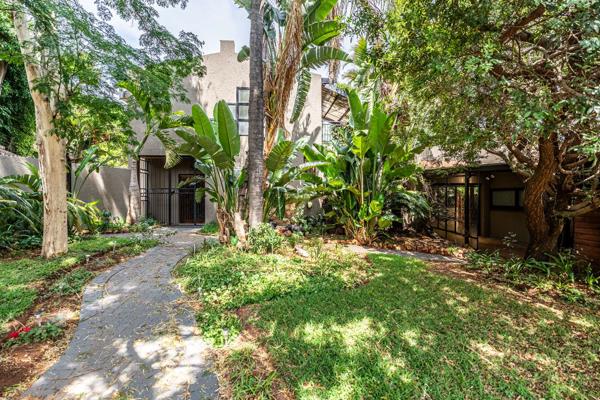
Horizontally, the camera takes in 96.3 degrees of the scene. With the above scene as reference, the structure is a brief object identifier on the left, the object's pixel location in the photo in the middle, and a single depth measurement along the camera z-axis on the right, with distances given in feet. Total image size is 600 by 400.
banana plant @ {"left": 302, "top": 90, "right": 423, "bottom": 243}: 22.72
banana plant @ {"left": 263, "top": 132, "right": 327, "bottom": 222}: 20.63
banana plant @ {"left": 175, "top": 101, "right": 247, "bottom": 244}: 18.45
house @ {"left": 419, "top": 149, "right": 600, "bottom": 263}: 29.94
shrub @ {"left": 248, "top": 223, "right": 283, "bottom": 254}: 18.74
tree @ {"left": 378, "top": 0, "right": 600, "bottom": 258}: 10.53
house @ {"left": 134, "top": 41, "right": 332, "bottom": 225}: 36.29
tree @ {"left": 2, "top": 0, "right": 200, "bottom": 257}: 14.33
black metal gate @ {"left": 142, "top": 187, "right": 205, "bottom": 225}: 40.78
